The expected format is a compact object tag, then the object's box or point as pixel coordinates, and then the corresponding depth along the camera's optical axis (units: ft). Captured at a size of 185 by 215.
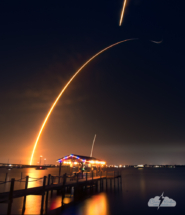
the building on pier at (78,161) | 125.39
